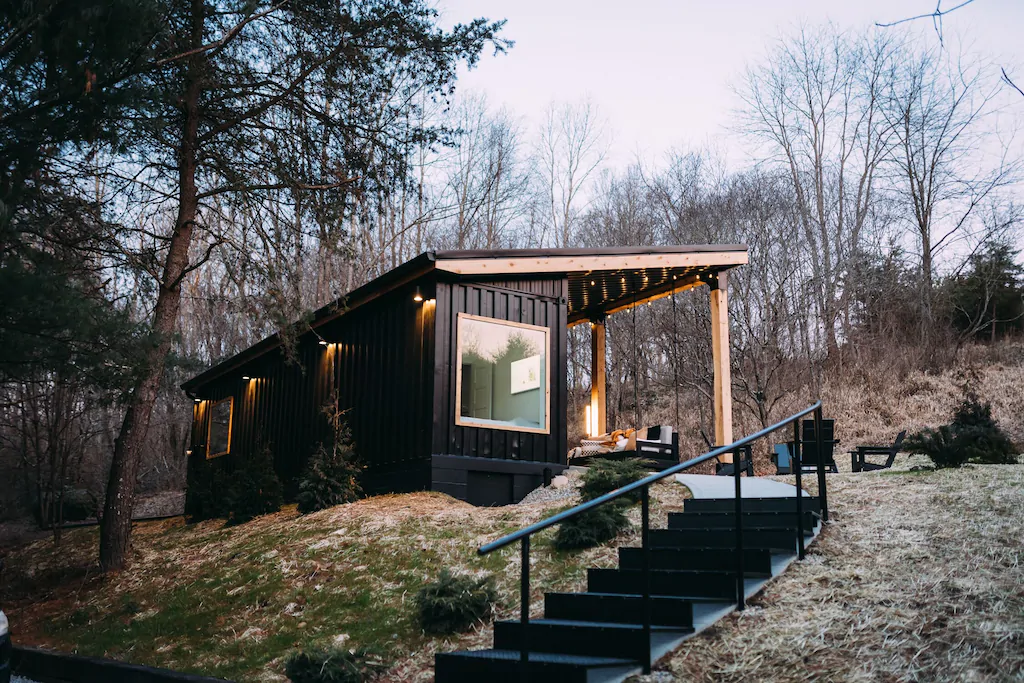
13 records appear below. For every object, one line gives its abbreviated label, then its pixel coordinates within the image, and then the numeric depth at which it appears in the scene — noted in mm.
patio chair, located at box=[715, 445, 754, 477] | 10352
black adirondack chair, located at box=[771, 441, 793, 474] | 11449
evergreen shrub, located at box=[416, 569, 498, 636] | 5680
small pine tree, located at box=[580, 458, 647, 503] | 7645
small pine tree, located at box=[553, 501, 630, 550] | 6629
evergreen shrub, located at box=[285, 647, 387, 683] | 4871
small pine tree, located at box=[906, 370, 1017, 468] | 7715
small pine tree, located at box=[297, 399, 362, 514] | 10336
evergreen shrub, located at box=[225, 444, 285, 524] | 11758
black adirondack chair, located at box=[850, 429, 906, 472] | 10453
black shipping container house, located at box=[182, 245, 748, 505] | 10875
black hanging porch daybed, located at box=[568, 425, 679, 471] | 12036
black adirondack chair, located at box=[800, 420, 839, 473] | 10023
